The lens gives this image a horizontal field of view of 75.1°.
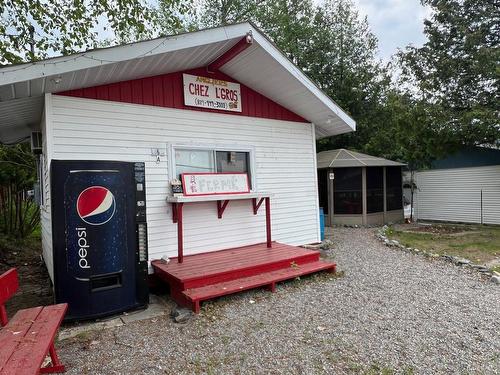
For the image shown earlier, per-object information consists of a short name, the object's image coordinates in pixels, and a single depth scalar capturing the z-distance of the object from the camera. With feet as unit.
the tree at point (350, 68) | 54.70
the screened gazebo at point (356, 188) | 35.88
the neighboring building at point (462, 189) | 35.91
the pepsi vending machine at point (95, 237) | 11.87
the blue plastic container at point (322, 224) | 26.33
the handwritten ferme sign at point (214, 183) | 17.58
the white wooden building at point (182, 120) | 14.40
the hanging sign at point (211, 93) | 18.34
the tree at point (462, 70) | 31.17
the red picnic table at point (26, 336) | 6.70
